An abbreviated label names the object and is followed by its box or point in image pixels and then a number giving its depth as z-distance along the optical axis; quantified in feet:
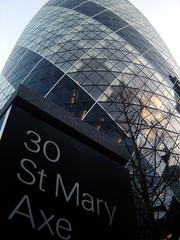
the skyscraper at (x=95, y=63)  42.07
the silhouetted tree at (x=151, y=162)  13.49
